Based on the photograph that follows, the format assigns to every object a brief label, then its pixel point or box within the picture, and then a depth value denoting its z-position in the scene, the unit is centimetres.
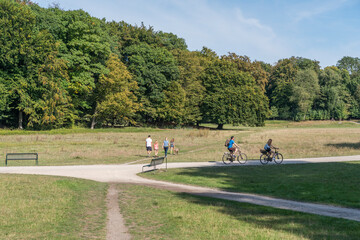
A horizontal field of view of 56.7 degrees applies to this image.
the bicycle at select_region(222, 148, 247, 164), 2346
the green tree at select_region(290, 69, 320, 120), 9381
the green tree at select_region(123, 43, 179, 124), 6588
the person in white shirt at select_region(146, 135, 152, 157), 2807
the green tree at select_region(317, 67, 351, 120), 10025
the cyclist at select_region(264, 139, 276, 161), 2323
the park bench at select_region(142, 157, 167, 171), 1952
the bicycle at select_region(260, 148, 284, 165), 2308
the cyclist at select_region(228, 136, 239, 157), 2342
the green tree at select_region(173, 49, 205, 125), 7112
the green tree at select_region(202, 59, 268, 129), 7023
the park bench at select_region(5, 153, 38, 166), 2284
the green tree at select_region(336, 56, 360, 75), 14388
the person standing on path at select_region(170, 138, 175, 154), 3078
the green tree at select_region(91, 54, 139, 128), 5803
